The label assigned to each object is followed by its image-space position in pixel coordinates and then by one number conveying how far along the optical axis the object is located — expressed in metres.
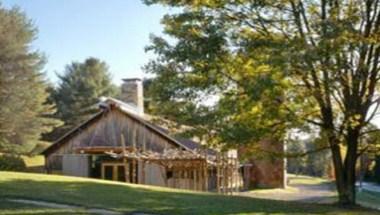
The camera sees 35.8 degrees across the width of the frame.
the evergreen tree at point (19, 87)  52.00
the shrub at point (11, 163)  37.25
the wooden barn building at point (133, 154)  34.40
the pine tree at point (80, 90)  68.19
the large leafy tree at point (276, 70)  16.67
